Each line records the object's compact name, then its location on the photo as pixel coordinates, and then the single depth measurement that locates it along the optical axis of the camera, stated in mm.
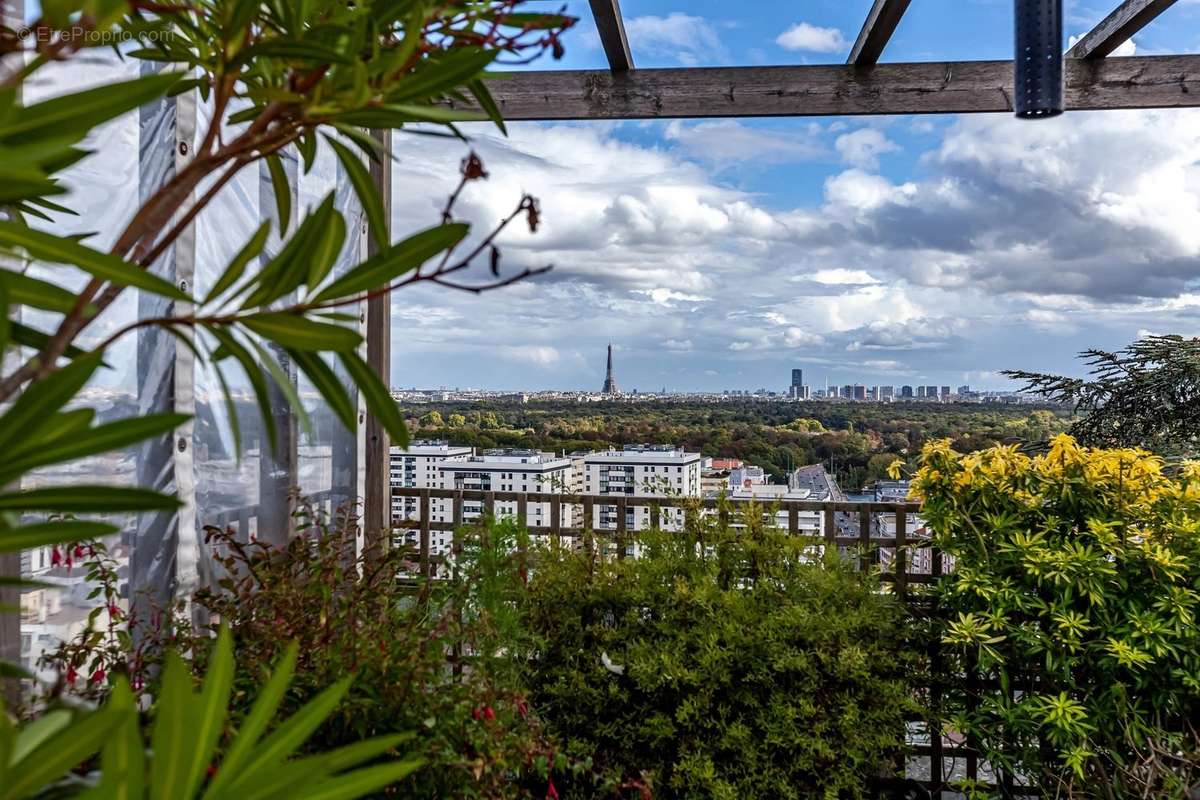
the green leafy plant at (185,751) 336
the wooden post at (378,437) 2693
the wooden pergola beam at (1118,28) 2309
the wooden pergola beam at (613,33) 2340
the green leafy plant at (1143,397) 4797
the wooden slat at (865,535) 2779
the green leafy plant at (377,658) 1355
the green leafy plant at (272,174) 361
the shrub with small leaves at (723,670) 2289
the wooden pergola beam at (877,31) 2352
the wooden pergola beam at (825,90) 2654
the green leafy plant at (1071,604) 2252
